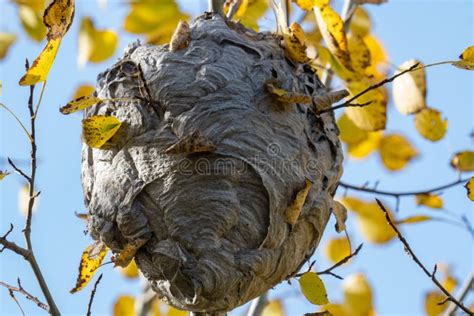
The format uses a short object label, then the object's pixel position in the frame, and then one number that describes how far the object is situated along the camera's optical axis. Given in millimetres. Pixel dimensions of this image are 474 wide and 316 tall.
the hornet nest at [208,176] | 5590
